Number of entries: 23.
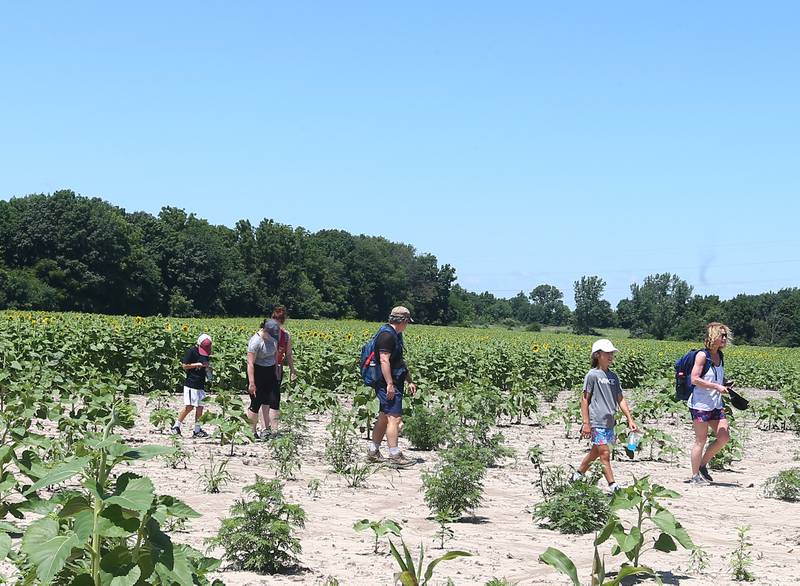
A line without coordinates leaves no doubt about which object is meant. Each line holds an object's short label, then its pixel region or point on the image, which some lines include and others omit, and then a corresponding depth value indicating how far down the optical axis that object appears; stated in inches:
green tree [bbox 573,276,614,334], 5669.3
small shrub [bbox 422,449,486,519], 290.0
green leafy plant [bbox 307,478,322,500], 319.6
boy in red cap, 465.4
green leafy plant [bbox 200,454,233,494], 323.0
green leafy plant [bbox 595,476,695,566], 200.8
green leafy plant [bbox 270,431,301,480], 350.0
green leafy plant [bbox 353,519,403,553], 208.8
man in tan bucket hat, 393.7
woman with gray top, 436.1
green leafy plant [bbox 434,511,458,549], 249.6
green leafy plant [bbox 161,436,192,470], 368.2
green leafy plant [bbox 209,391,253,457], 403.9
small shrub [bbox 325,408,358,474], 379.9
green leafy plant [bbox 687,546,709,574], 232.8
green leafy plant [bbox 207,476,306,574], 225.8
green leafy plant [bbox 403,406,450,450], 454.9
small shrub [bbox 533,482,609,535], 277.1
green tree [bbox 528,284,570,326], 7344.0
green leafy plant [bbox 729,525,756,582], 227.6
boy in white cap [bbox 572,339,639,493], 330.0
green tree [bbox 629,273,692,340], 4527.6
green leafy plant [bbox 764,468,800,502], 354.7
